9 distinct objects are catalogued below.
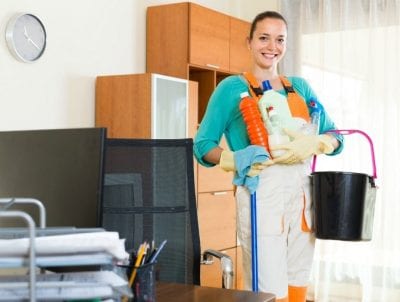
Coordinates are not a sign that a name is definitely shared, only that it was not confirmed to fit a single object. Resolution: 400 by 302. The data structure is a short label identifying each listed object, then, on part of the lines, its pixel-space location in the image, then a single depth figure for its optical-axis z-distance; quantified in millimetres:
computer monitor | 1021
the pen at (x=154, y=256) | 1043
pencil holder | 1003
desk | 1141
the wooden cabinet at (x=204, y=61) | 3902
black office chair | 1728
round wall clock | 2990
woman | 2059
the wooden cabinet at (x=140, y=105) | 3486
